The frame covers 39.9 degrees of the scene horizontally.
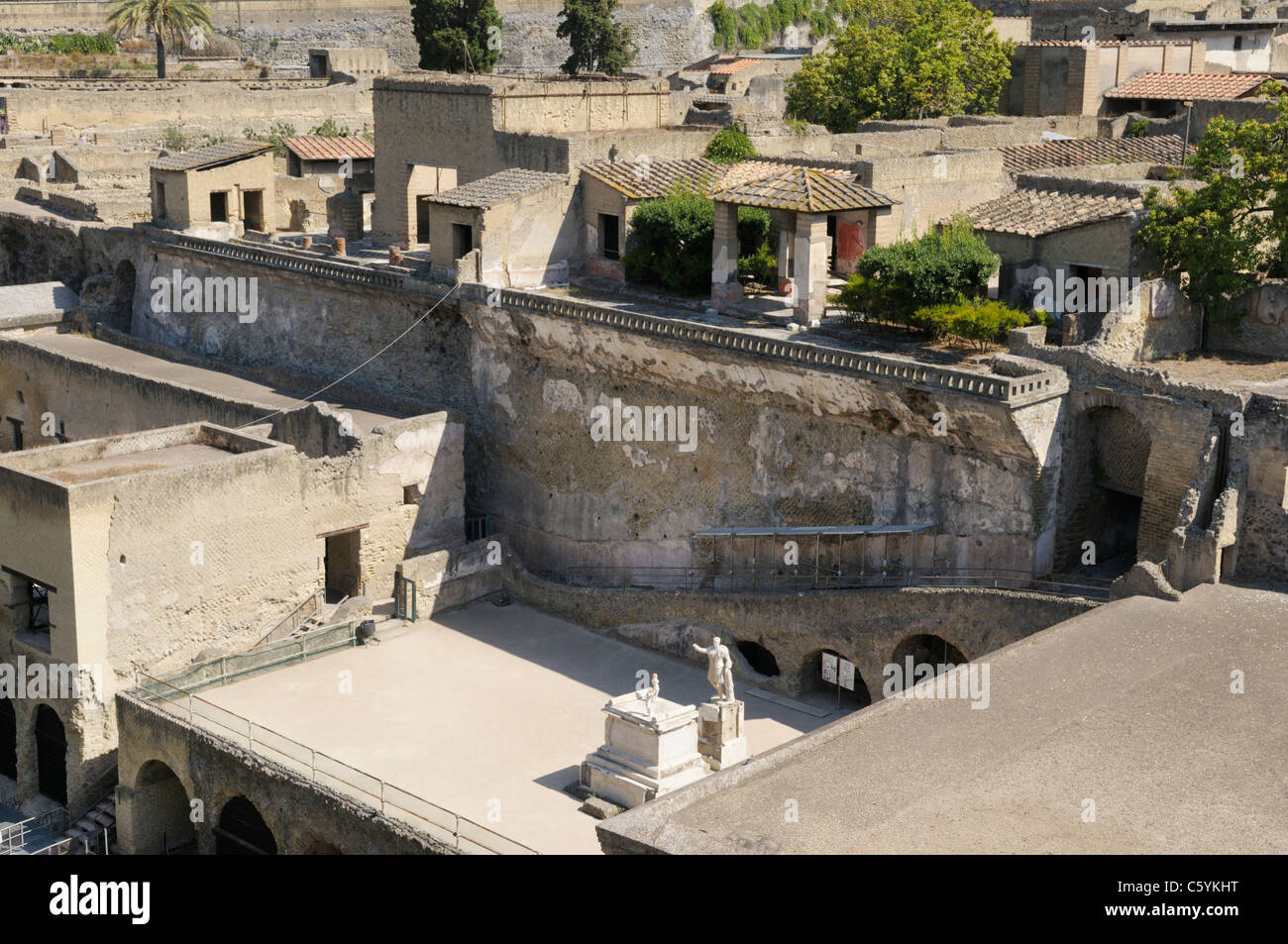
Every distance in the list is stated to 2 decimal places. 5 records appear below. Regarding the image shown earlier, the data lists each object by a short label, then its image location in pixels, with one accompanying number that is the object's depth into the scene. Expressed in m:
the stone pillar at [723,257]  34.06
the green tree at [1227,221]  29.72
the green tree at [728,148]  38.75
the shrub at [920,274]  30.44
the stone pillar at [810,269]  32.31
